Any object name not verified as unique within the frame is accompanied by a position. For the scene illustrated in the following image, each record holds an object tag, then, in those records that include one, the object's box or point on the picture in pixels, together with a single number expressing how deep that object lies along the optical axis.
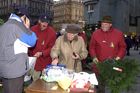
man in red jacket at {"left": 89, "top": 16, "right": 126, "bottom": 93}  2.54
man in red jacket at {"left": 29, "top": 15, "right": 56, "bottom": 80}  2.67
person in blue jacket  1.72
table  1.67
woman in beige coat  2.31
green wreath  2.11
